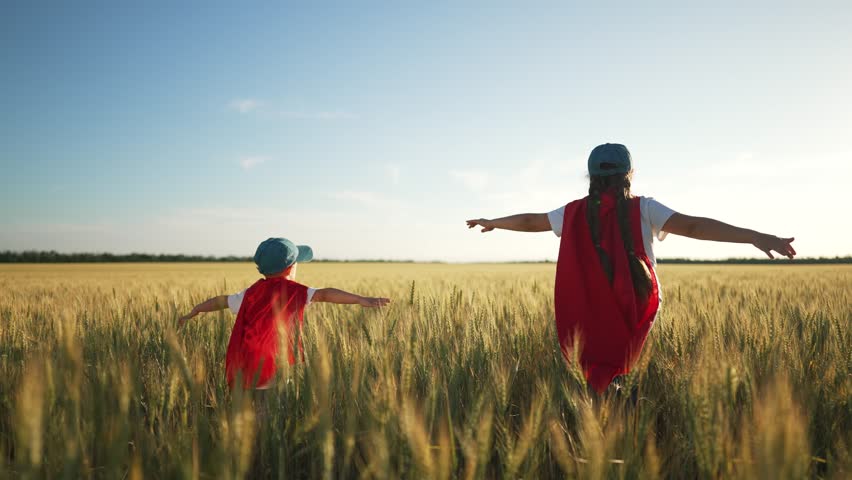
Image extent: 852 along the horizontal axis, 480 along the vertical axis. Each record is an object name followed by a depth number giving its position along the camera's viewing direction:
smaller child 2.04
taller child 2.06
